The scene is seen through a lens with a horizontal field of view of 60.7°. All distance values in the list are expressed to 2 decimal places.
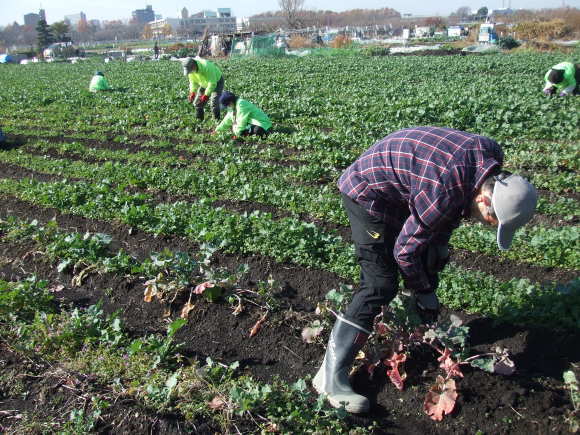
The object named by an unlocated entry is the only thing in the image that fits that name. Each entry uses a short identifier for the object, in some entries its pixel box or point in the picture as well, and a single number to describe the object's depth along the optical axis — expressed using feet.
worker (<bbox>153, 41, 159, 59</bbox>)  155.02
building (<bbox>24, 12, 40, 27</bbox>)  543.39
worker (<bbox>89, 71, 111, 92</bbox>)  63.16
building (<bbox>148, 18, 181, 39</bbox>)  361.51
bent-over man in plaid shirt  7.98
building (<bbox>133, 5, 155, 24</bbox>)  582.76
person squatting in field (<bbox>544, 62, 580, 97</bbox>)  40.32
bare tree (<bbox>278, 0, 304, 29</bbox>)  246.72
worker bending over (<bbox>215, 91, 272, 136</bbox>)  31.86
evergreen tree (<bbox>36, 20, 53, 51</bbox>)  260.62
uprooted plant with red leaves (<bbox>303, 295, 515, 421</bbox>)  9.91
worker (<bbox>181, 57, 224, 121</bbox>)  36.01
